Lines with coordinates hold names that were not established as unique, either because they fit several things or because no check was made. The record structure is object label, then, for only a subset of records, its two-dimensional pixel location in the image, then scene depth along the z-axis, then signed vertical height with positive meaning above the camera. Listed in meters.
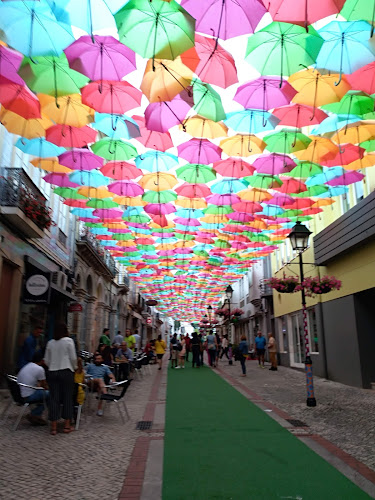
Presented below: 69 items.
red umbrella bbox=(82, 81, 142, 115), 7.32 +4.56
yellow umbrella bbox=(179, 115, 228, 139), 8.49 +4.62
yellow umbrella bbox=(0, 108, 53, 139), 8.34 +4.63
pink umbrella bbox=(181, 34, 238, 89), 6.38 +4.51
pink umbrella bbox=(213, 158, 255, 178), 10.46 +4.64
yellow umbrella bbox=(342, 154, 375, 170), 10.12 +4.59
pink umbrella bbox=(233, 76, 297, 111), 7.34 +4.61
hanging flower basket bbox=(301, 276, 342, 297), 12.13 +1.89
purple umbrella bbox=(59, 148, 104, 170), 9.82 +4.60
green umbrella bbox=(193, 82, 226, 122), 7.50 +4.57
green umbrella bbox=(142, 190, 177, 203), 12.23 +4.57
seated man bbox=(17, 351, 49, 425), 6.91 -0.62
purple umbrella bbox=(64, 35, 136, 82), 6.24 +4.51
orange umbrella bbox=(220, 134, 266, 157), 9.31 +4.62
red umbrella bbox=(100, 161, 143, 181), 10.56 +4.63
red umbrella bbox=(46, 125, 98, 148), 8.72 +4.58
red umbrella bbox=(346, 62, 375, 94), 6.83 +4.50
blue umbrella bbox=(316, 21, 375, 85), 6.29 +4.69
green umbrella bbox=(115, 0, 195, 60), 5.56 +4.42
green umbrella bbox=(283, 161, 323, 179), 10.67 +4.67
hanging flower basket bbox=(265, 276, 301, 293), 13.56 +2.12
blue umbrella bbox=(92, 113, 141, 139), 8.34 +4.59
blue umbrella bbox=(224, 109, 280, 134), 8.39 +4.68
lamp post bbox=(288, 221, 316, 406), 9.86 +2.67
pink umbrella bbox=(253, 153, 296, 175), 10.09 +4.57
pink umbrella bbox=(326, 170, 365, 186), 11.02 +4.56
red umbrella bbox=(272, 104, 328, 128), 8.06 +4.60
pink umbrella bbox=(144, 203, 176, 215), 13.21 +4.54
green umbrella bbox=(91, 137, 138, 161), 9.38 +4.60
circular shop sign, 11.93 +1.87
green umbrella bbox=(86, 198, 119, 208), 13.16 +4.68
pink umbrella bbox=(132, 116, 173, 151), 8.97 +4.62
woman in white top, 6.51 -0.39
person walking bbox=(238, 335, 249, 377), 15.97 -0.04
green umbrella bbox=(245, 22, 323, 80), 6.25 +4.68
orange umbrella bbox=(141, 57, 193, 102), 6.76 +4.45
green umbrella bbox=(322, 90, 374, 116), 7.87 +4.69
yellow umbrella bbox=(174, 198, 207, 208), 12.97 +4.63
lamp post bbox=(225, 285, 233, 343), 22.85 +3.18
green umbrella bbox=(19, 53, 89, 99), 6.72 +4.56
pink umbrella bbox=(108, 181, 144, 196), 11.68 +4.60
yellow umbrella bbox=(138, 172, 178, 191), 11.09 +4.58
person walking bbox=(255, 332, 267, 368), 20.28 +0.19
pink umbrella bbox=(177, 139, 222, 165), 9.59 +4.67
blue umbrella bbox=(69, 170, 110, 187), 11.07 +4.64
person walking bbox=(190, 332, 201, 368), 19.98 +0.10
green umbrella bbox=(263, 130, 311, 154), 9.12 +4.61
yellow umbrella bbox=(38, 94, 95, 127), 7.80 +4.62
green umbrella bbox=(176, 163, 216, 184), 10.79 +4.65
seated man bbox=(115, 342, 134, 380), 12.14 -0.29
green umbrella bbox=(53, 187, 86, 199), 12.48 +4.76
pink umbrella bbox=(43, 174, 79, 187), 11.35 +4.70
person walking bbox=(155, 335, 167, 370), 18.72 +0.06
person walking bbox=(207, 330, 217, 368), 20.35 +0.00
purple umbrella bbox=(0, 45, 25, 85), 6.51 +4.59
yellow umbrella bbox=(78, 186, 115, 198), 12.12 +4.66
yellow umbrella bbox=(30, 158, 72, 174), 10.40 +4.69
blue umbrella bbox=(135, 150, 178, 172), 10.34 +4.77
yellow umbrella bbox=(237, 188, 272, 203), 12.39 +4.67
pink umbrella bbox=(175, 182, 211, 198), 11.84 +4.59
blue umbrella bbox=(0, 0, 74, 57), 5.84 +4.67
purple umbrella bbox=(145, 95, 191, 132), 7.69 +4.46
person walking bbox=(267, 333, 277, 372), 19.17 -0.24
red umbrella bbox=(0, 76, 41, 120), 7.28 +4.56
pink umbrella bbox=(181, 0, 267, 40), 5.36 +4.41
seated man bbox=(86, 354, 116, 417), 8.05 -0.50
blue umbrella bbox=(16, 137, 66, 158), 9.63 +4.78
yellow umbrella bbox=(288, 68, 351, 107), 7.09 +4.54
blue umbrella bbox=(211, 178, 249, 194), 11.81 +4.70
